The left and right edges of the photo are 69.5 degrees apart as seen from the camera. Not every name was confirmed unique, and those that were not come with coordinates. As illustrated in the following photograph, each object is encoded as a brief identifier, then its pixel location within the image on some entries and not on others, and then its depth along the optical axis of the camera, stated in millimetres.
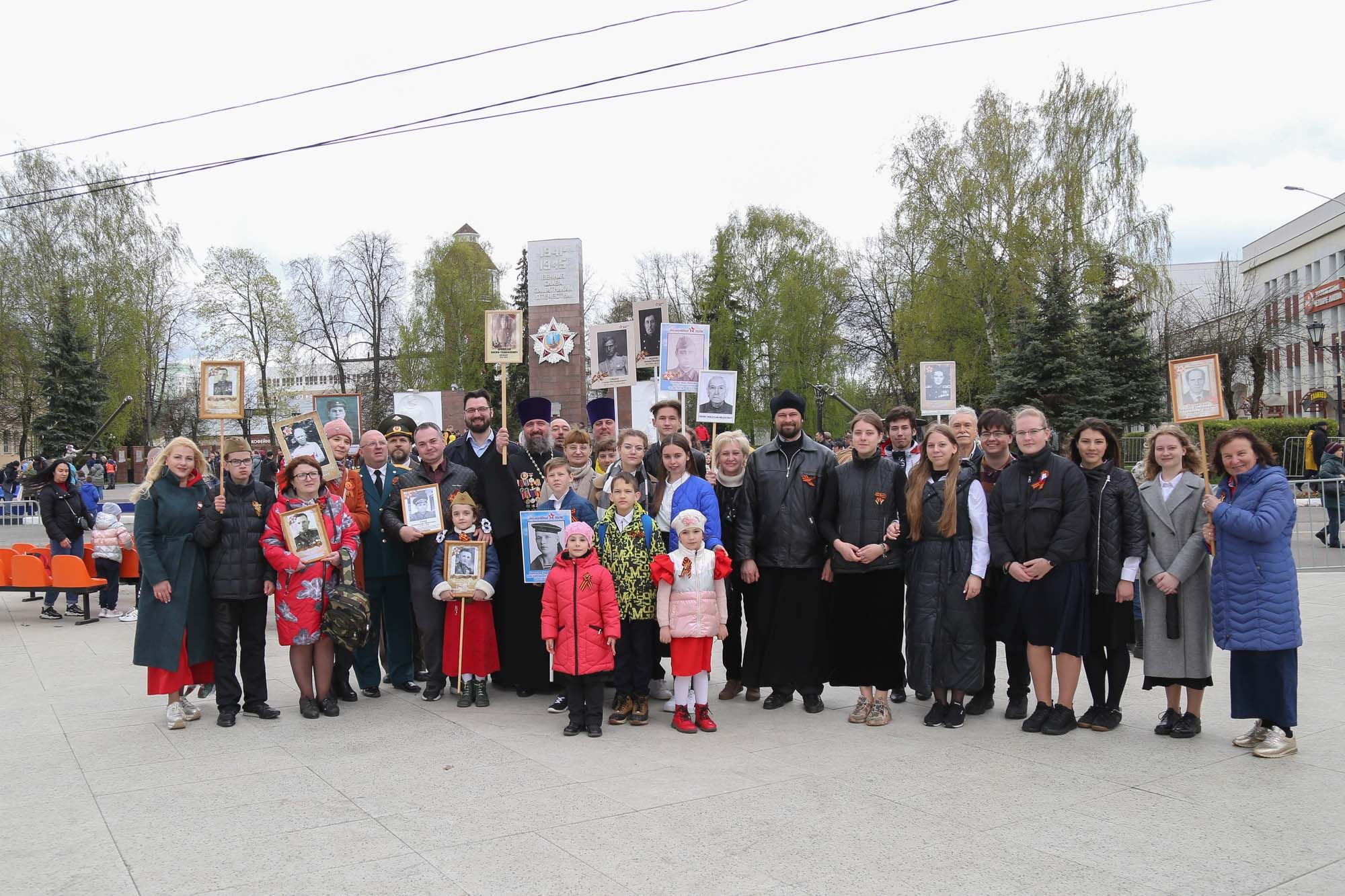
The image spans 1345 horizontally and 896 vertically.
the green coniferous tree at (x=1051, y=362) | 26328
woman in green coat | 6312
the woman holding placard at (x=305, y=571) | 6531
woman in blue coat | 5465
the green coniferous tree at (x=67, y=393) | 29453
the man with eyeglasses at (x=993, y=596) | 6457
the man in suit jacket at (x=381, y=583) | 7336
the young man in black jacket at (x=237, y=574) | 6453
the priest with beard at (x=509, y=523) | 7172
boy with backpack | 6395
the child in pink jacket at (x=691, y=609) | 6211
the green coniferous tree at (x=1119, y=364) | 26359
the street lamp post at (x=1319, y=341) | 32031
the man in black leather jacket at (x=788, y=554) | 6707
